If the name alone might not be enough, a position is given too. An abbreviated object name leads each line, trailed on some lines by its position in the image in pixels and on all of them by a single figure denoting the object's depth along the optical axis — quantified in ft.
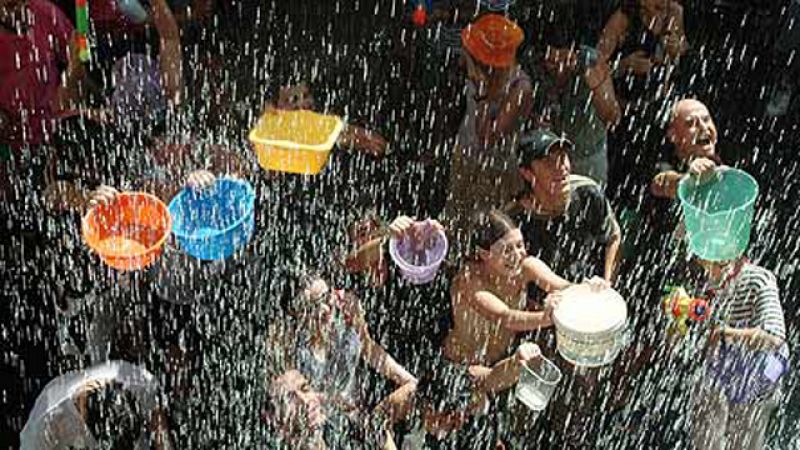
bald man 33.06
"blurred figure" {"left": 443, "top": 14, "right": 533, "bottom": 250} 35.74
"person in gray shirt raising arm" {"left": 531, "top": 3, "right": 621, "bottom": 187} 36.42
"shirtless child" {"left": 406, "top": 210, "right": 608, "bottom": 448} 31.07
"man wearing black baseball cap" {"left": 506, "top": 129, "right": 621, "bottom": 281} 32.31
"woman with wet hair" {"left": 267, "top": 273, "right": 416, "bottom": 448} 30.32
